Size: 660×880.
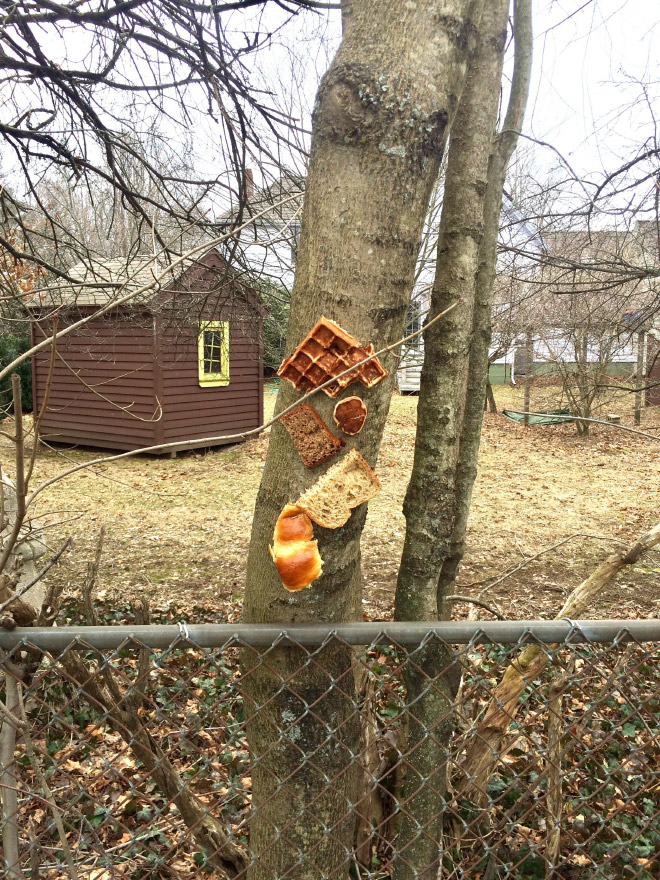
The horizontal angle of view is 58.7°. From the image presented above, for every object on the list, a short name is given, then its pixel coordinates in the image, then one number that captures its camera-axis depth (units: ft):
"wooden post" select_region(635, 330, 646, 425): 43.05
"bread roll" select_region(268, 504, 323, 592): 4.43
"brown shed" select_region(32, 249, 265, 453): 37.22
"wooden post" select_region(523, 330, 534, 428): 44.22
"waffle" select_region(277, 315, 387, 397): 4.29
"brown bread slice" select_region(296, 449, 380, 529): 4.41
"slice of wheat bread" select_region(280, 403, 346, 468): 4.35
